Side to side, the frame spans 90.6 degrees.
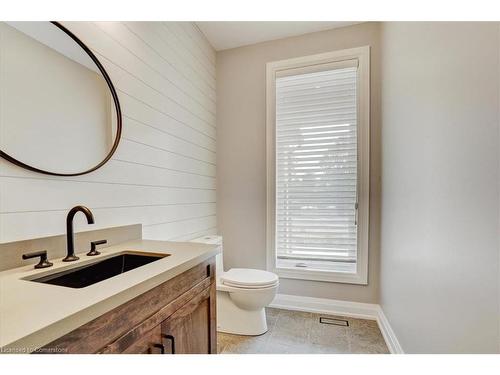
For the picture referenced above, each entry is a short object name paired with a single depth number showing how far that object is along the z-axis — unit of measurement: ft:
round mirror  3.12
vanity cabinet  2.07
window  7.36
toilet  6.08
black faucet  3.25
